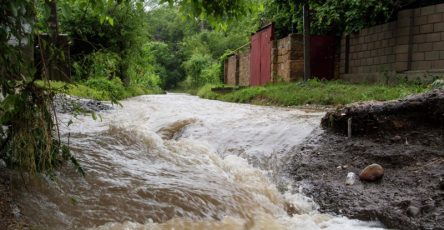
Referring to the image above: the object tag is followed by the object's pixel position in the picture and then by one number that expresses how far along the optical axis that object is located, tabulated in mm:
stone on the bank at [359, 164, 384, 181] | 3365
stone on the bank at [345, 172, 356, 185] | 3399
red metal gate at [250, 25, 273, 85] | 14562
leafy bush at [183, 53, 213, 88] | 30703
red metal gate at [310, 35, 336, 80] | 12930
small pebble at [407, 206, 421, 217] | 2756
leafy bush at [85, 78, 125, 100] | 10812
